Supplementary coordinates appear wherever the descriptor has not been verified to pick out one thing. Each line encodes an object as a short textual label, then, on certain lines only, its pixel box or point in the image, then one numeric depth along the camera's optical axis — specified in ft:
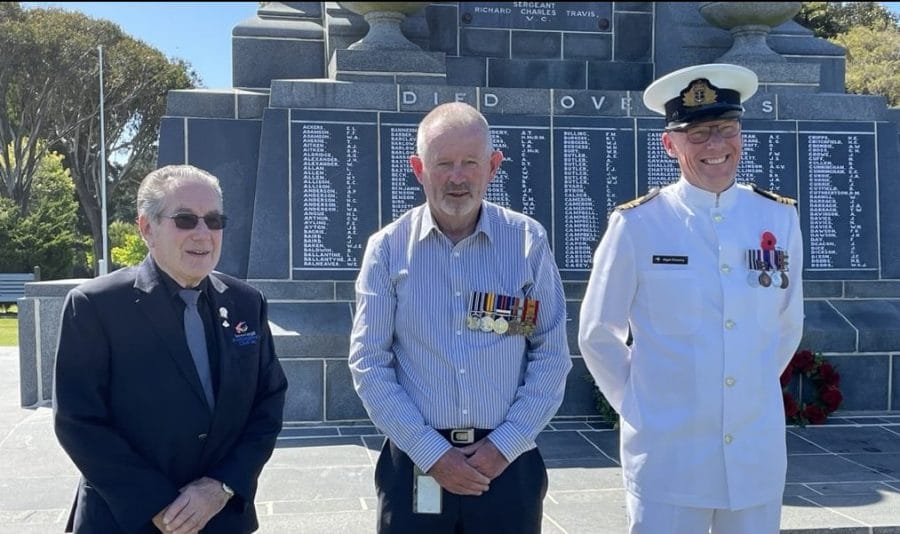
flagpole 73.95
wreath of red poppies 19.90
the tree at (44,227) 81.25
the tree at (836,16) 72.43
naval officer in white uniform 7.75
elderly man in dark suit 7.28
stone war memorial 20.68
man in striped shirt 7.57
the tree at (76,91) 76.28
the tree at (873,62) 58.70
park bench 69.21
